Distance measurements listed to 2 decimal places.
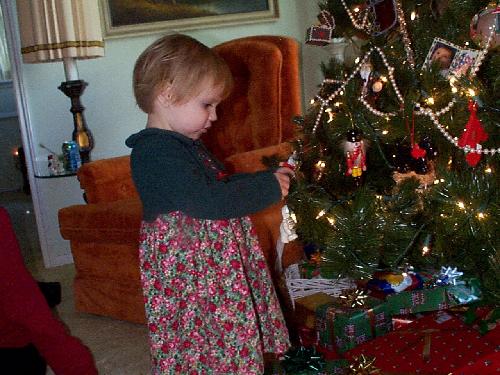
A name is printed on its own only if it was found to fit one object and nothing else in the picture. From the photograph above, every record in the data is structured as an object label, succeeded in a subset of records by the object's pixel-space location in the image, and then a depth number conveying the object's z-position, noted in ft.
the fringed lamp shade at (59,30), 8.44
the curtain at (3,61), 16.95
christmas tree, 3.83
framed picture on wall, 9.66
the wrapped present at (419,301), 4.61
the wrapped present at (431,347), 3.91
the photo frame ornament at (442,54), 3.91
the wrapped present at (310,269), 5.18
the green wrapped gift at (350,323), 4.48
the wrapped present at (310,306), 4.83
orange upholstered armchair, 6.55
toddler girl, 3.86
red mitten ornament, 3.70
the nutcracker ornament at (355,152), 4.24
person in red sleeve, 2.62
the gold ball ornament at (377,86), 4.29
